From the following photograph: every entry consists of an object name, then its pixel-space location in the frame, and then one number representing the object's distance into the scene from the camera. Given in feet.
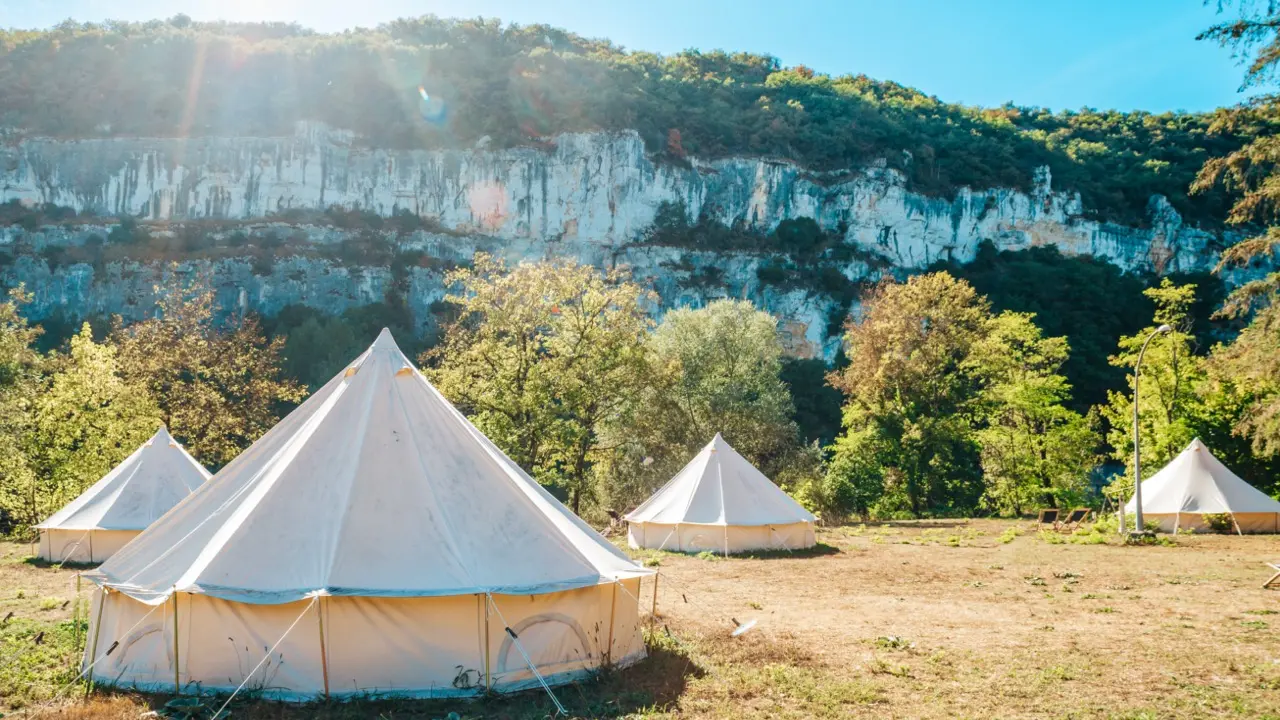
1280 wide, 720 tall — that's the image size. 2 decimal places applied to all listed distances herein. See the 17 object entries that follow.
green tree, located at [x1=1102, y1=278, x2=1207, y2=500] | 103.71
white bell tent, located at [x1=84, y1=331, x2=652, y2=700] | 21.68
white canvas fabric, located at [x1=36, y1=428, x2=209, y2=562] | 54.03
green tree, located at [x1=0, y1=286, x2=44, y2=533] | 76.33
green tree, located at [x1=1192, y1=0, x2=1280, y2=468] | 44.45
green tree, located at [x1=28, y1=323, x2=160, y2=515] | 79.56
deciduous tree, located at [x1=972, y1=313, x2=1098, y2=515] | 111.55
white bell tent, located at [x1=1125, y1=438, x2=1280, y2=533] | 76.18
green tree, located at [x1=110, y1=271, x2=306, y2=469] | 95.30
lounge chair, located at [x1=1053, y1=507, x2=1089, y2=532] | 78.84
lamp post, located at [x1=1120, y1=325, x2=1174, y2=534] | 68.20
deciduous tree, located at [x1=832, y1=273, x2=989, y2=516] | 108.99
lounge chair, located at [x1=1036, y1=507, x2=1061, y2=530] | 85.92
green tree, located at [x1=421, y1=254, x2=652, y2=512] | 81.05
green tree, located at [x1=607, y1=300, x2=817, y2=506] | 103.50
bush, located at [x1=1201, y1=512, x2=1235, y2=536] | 75.72
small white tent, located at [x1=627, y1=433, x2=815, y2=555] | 60.39
